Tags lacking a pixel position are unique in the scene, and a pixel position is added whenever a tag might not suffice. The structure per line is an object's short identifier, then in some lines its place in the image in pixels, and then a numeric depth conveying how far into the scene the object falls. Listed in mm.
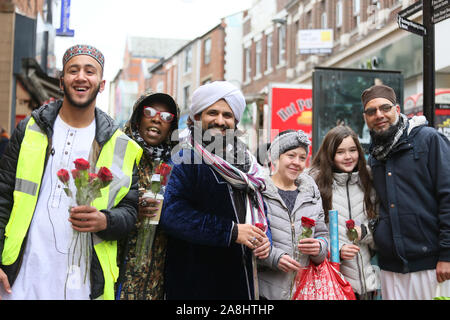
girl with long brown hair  3752
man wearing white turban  2791
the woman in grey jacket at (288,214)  3234
